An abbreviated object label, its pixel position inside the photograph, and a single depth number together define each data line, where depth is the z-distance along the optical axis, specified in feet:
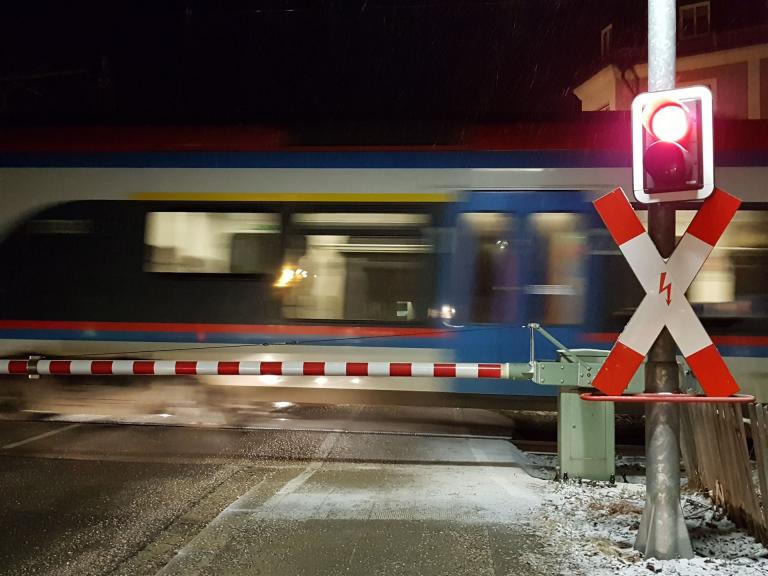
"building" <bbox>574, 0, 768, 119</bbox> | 73.20
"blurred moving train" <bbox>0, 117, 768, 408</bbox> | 25.17
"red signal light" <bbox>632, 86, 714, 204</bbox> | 12.69
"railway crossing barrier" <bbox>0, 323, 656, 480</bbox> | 18.99
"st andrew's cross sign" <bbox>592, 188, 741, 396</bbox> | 12.77
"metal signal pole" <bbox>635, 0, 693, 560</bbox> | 12.99
